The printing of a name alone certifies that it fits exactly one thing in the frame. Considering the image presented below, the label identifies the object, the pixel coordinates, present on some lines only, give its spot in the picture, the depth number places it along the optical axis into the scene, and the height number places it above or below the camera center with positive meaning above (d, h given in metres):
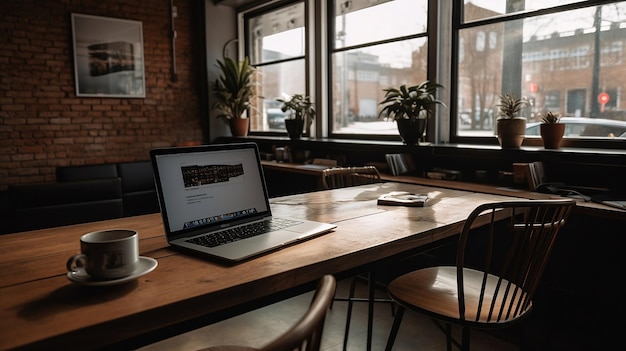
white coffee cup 1.04 -0.29
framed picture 5.42 +0.85
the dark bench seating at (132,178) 5.00 -0.57
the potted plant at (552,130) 2.90 -0.03
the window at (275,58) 5.43 +0.86
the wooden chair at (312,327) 0.69 -0.31
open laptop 1.36 -0.25
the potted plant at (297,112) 4.91 +0.16
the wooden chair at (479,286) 1.55 -0.63
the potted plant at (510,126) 3.05 +0.00
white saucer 1.02 -0.33
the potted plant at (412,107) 3.56 +0.15
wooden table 0.87 -0.36
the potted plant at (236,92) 5.84 +0.45
